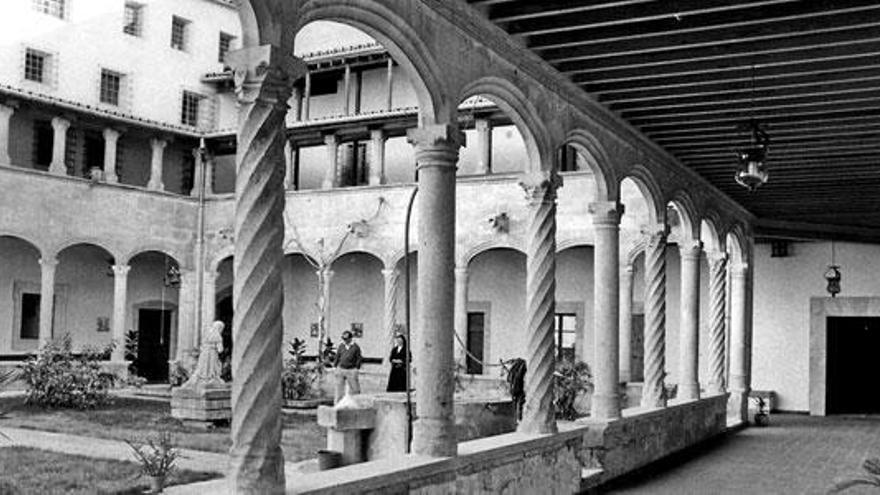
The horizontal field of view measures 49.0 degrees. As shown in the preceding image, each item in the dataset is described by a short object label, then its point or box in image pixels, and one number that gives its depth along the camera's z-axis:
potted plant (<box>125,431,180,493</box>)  7.59
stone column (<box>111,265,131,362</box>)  22.27
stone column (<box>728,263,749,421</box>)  16.86
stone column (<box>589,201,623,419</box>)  10.09
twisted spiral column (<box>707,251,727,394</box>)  15.36
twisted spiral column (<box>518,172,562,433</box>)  8.20
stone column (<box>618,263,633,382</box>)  18.77
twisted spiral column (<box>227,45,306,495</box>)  4.80
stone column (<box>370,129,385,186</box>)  22.48
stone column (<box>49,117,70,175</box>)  21.70
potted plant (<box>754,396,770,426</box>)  17.05
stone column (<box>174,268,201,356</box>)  23.73
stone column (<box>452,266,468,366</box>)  20.30
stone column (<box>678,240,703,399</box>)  13.62
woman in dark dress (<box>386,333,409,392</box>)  13.86
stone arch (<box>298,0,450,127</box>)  5.50
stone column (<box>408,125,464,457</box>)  6.55
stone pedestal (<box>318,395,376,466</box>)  9.20
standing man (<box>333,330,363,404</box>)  15.88
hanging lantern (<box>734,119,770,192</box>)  8.82
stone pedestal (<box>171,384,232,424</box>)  14.27
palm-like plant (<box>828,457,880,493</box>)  4.43
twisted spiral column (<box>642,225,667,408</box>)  11.89
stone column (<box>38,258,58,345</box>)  20.67
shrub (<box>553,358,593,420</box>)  14.39
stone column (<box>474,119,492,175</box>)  20.98
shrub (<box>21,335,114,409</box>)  16.20
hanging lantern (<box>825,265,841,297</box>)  18.58
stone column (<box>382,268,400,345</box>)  21.55
